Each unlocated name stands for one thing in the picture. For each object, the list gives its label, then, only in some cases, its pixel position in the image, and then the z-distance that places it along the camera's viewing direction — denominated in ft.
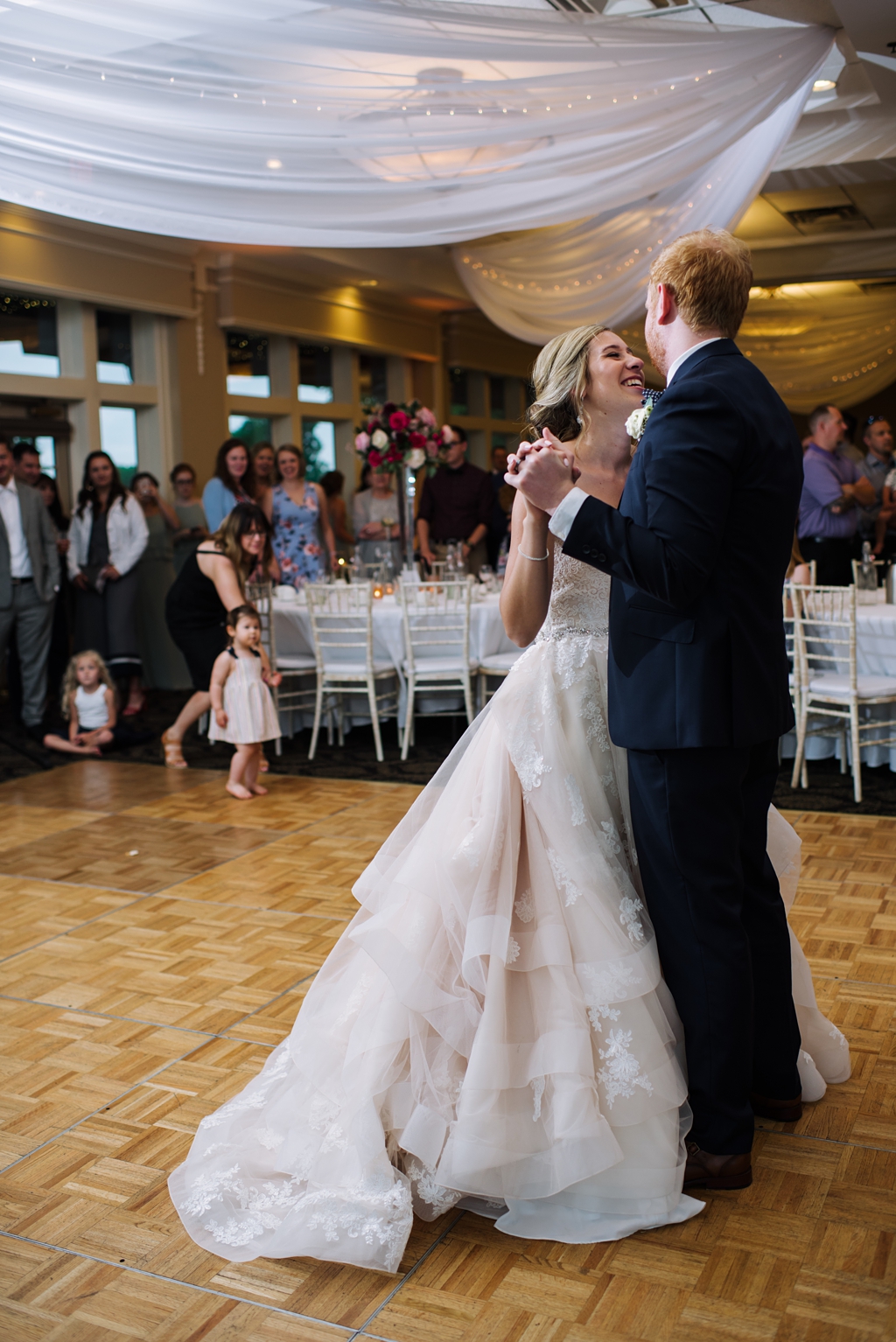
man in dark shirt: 26.99
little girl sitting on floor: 21.66
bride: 6.48
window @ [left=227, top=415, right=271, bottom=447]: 32.68
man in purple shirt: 21.36
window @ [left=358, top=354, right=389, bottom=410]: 38.06
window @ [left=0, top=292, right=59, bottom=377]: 26.04
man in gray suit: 22.36
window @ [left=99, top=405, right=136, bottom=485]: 28.71
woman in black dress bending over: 18.35
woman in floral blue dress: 24.43
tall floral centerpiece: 23.66
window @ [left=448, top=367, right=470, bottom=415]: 43.01
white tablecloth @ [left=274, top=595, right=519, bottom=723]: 20.75
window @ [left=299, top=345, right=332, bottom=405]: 35.14
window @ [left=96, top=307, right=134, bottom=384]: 28.12
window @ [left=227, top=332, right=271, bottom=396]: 32.04
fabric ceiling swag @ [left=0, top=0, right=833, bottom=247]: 9.46
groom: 6.15
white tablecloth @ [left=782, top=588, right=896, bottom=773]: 17.44
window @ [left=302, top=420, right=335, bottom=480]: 35.94
